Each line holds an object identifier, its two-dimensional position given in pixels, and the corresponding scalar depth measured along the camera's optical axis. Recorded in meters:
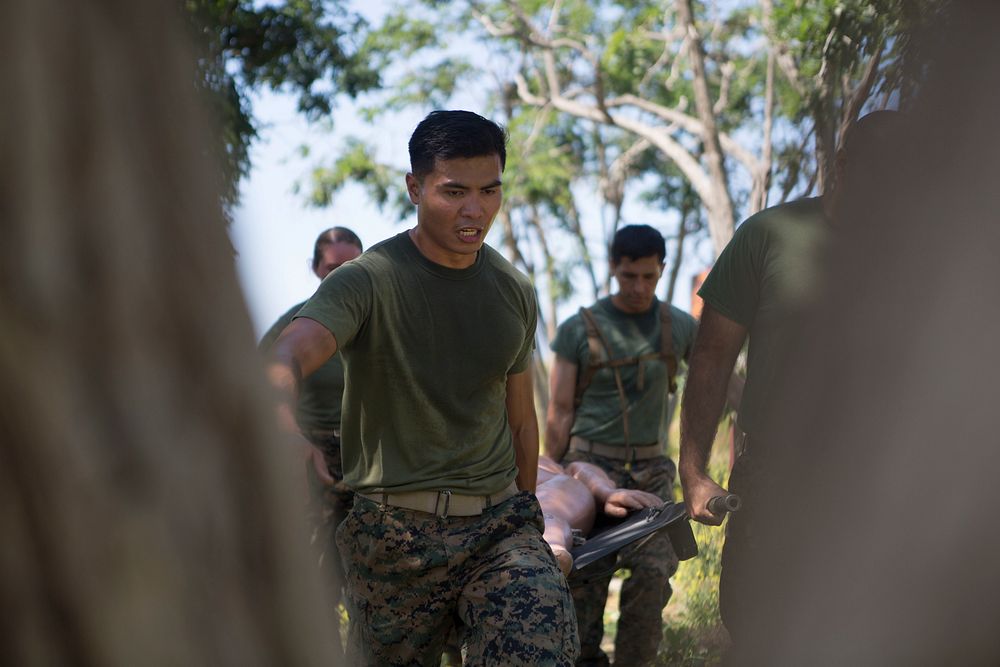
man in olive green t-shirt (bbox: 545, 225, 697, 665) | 6.52
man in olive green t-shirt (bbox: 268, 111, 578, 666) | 3.68
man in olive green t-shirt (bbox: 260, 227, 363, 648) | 6.14
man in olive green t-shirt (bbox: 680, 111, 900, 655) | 3.37
